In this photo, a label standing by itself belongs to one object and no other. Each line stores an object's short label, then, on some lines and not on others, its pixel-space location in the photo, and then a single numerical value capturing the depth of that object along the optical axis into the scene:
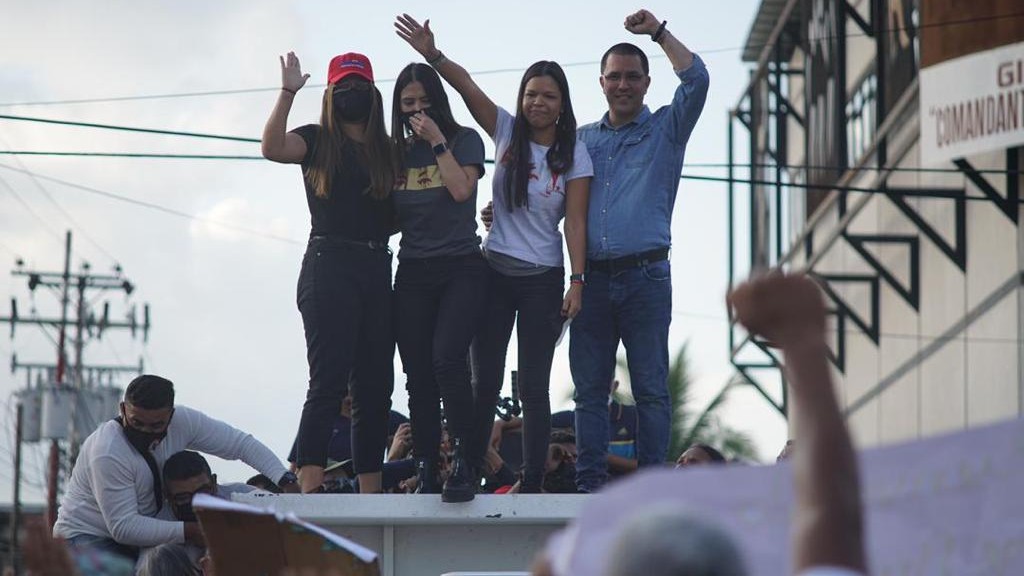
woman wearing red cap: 15.16
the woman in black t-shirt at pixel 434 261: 15.20
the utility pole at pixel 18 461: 99.37
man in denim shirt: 15.34
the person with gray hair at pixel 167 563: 13.77
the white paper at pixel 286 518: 8.24
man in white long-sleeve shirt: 14.80
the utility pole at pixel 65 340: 98.37
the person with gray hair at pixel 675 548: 4.66
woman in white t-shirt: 15.34
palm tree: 70.81
